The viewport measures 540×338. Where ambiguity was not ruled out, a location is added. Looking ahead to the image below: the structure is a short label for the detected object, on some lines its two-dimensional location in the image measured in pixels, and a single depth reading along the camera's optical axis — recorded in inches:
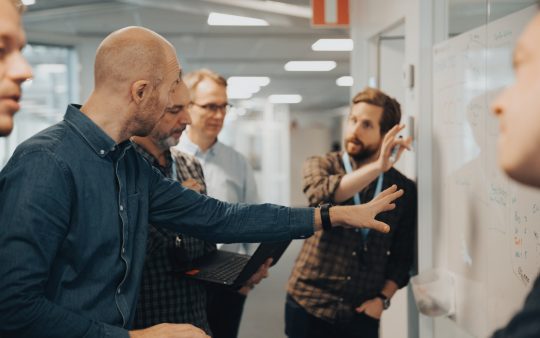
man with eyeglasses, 103.4
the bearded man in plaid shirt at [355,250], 88.8
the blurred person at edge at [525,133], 27.6
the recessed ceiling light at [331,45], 271.1
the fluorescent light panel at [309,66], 346.9
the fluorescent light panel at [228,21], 225.8
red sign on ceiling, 143.8
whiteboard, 63.7
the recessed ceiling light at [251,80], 416.5
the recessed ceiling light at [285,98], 550.3
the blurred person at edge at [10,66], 37.1
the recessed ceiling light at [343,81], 420.3
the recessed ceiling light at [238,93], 482.2
